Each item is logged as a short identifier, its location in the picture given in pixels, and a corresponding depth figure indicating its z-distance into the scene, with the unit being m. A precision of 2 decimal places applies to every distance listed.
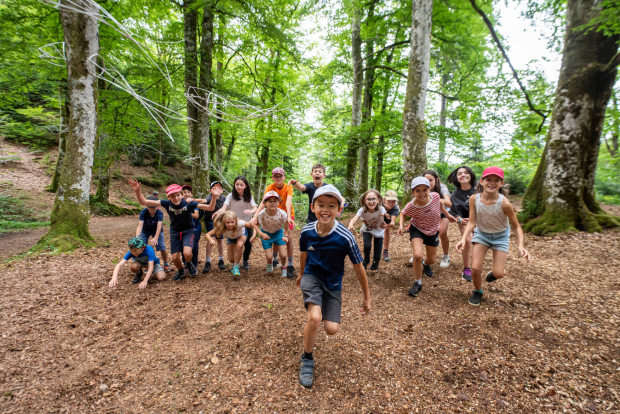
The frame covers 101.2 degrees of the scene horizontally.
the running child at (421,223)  4.25
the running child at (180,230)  5.07
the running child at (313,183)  4.86
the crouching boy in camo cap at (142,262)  4.63
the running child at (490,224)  3.55
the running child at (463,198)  4.63
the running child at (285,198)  5.22
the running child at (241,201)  5.43
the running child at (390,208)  5.16
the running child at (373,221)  5.01
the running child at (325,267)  2.62
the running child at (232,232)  5.00
